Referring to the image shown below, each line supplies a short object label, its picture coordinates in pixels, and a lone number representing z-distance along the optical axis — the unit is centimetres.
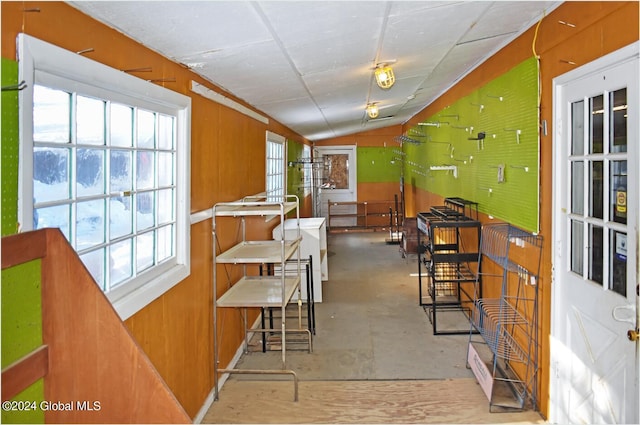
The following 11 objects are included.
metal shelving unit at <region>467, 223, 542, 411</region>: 292
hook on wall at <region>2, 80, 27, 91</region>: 126
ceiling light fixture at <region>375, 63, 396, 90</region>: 349
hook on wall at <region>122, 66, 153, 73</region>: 197
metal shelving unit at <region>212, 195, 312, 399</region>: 311
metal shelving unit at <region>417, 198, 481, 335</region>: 423
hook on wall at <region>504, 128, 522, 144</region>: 316
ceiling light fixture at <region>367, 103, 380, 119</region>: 557
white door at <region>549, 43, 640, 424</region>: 194
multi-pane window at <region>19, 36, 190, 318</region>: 148
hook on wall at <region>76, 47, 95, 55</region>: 161
